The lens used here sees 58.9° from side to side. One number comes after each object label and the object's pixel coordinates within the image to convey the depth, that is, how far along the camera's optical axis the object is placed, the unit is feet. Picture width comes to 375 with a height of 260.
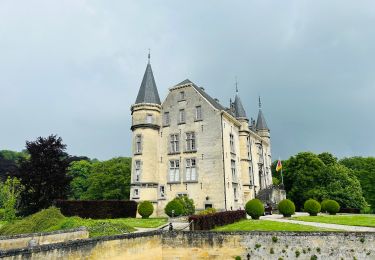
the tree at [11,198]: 98.32
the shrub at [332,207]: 114.21
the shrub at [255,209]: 89.71
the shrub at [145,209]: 103.55
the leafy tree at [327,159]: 169.13
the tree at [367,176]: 191.21
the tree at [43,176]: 102.27
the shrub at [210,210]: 92.68
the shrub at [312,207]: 101.51
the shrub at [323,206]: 117.64
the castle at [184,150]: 109.40
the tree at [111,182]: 179.22
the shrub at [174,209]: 95.22
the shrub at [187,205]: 101.19
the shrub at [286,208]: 95.45
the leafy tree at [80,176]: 230.68
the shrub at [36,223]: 73.05
